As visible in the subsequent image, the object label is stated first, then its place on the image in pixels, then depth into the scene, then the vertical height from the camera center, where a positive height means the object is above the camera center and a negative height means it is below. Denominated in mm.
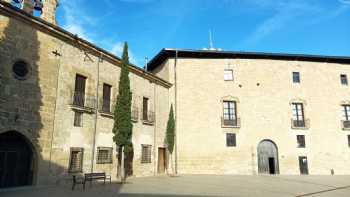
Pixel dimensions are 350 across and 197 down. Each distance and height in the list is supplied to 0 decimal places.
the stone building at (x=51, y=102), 10689 +1800
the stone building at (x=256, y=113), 20672 +2366
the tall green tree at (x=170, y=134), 18812 +587
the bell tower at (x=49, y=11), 15745 +7719
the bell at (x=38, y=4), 18150 +9219
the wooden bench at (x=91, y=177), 11344 -1534
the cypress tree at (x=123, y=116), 13812 +1333
